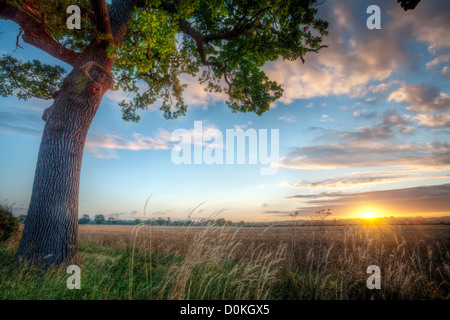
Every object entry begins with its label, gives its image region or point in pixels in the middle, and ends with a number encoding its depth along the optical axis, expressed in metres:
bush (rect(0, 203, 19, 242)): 7.29
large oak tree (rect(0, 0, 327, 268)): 4.99
